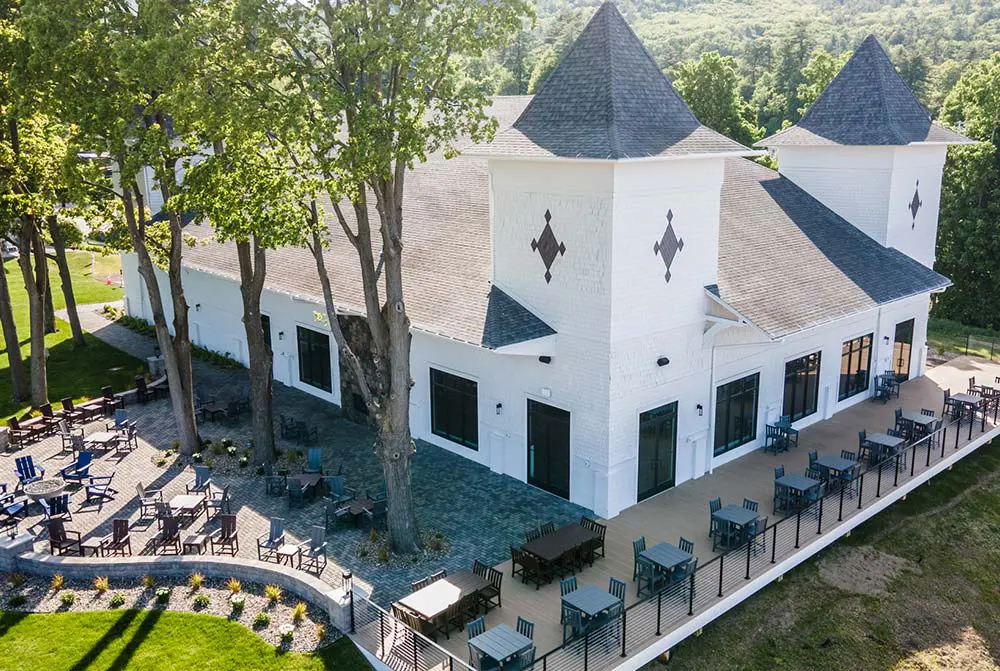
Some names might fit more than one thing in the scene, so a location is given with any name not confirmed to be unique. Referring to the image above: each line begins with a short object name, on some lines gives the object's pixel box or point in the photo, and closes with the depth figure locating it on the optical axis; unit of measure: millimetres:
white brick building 16875
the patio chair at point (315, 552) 15359
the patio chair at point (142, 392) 24594
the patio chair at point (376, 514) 17125
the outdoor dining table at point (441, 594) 13156
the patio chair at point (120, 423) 22078
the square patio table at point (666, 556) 14374
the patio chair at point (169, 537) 15773
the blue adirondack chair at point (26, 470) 18781
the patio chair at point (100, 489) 18281
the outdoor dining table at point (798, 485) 17172
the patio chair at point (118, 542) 15789
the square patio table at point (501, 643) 11977
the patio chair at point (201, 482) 18406
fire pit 16938
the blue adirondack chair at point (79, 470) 19000
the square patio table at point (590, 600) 12969
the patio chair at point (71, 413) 22766
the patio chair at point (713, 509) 16492
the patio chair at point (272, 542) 15766
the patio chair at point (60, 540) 15766
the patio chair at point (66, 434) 21406
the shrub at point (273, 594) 14430
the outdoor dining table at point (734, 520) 15812
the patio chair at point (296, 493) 17875
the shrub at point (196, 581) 14914
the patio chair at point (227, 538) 15912
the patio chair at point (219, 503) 17672
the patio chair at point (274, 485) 18641
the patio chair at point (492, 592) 14008
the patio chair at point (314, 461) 19516
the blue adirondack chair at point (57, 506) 17281
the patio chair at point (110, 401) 23597
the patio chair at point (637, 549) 14758
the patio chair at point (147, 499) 17434
